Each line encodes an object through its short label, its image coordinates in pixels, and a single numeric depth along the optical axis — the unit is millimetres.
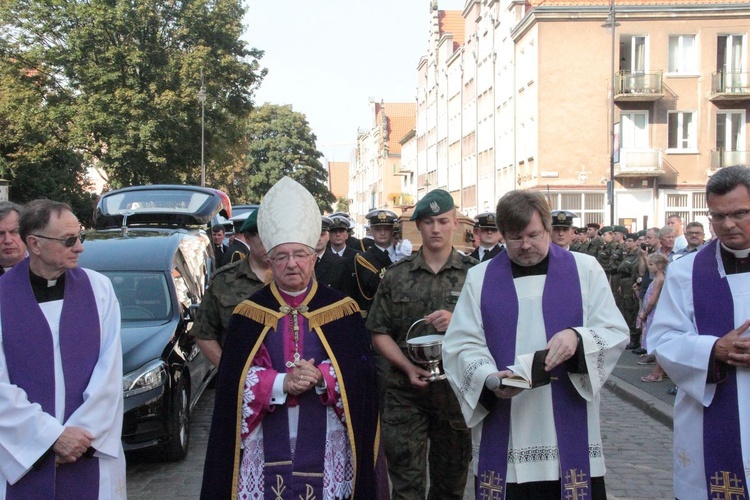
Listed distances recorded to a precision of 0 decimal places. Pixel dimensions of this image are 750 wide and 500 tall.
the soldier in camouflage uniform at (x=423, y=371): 5152
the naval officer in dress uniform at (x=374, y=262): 7715
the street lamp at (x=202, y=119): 39844
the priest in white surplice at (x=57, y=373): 3969
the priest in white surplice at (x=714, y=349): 3709
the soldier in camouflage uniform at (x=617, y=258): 17219
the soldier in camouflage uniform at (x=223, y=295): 5312
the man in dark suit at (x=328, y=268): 7766
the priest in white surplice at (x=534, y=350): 3838
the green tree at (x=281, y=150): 79625
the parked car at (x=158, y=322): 7246
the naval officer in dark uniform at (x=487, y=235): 10125
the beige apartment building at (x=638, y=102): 36250
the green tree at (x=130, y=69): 40156
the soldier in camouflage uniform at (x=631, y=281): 15525
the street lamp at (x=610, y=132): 27969
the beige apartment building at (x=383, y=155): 98188
